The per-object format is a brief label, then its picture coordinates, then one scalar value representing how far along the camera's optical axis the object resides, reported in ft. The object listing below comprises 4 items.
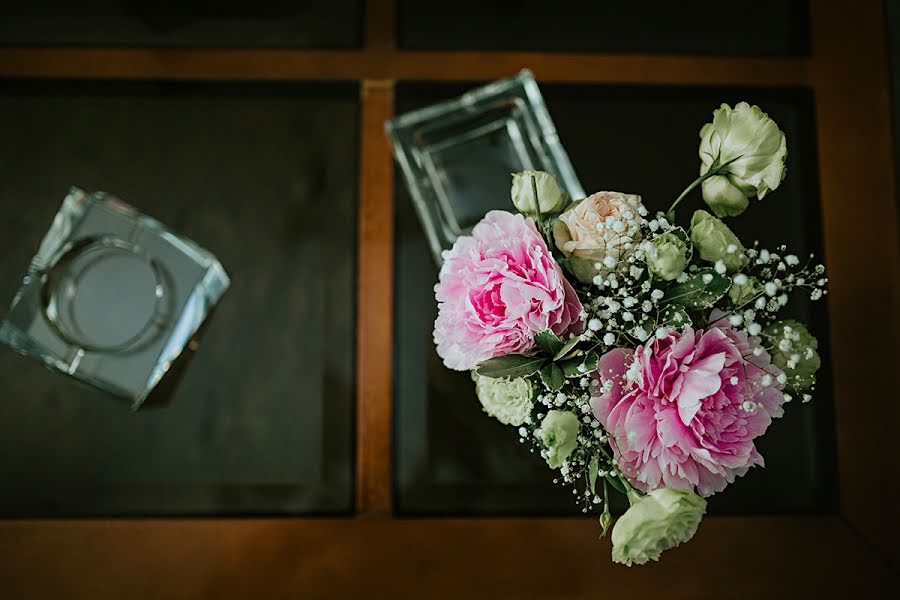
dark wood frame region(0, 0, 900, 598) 2.05
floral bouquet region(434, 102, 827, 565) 1.23
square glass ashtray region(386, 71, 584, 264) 2.19
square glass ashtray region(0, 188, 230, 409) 2.10
